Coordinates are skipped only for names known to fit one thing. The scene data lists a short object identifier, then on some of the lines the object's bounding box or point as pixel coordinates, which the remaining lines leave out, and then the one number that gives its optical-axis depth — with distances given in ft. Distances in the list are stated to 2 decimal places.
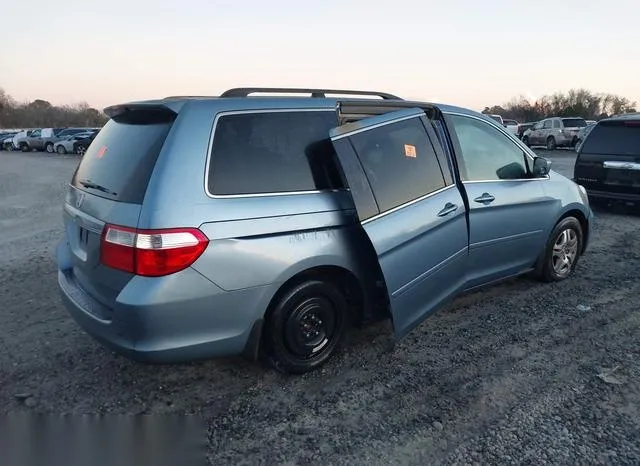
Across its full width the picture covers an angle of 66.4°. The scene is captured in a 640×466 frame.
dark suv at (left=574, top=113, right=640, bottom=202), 26.14
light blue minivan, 8.91
